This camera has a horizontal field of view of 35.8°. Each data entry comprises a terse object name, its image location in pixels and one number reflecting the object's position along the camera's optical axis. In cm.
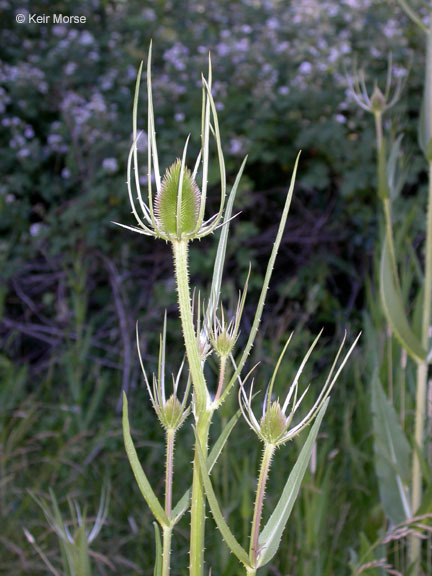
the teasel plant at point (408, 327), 104
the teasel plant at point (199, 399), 49
